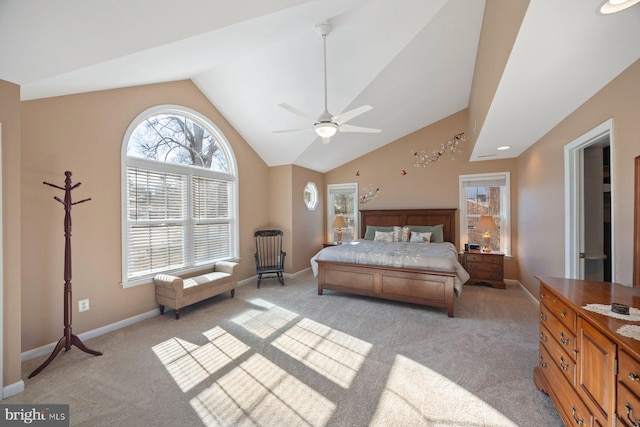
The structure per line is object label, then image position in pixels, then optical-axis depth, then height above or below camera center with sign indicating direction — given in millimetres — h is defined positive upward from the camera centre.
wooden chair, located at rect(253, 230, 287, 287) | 4953 -800
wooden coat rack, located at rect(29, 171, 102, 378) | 2471 -640
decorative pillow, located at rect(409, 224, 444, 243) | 5211 -373
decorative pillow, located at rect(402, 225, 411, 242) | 5379 -456
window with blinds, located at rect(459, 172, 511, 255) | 5059 +144
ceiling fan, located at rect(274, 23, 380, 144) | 2697 +1039
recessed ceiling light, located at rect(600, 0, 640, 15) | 1225 +1008
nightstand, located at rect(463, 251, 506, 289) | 4686 -1033
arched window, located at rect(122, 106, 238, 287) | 3291 +277
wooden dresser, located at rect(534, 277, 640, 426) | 1073 -748
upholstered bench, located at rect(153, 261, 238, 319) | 3301 -1024
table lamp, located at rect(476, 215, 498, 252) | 4680 -276
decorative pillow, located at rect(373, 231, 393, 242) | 5430 -504
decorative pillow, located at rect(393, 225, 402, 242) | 5425 -459
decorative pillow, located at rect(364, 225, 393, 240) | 5745 -400
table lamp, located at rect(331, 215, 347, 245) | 6016 -242
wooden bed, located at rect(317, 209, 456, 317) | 3457 -1037
